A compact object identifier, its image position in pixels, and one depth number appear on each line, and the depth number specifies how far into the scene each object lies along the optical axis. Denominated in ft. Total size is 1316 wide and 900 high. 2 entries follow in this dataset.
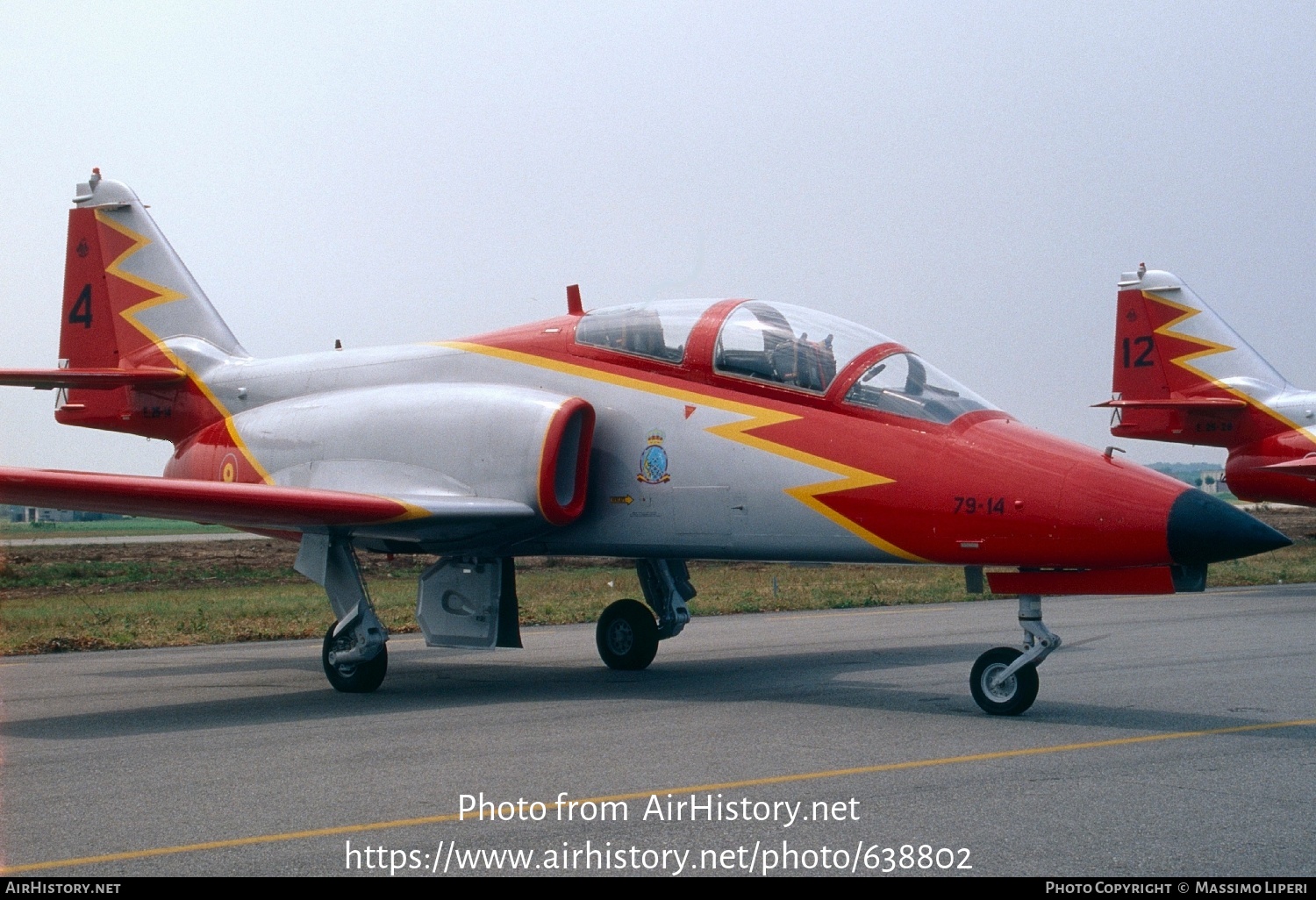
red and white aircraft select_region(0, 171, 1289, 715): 28.91
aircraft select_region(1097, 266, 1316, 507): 92.94
